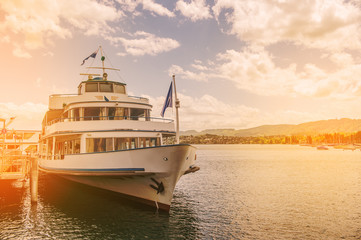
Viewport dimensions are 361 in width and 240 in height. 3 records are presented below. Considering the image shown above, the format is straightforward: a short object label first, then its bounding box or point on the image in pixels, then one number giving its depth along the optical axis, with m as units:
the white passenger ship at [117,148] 14.16
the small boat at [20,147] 20.42
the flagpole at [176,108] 15.82
